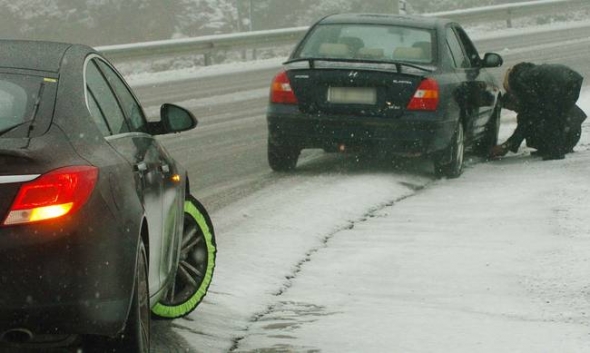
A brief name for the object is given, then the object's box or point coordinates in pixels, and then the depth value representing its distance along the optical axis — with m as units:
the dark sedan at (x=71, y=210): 8.42
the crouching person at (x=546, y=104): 25.98
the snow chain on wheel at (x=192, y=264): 12.66
